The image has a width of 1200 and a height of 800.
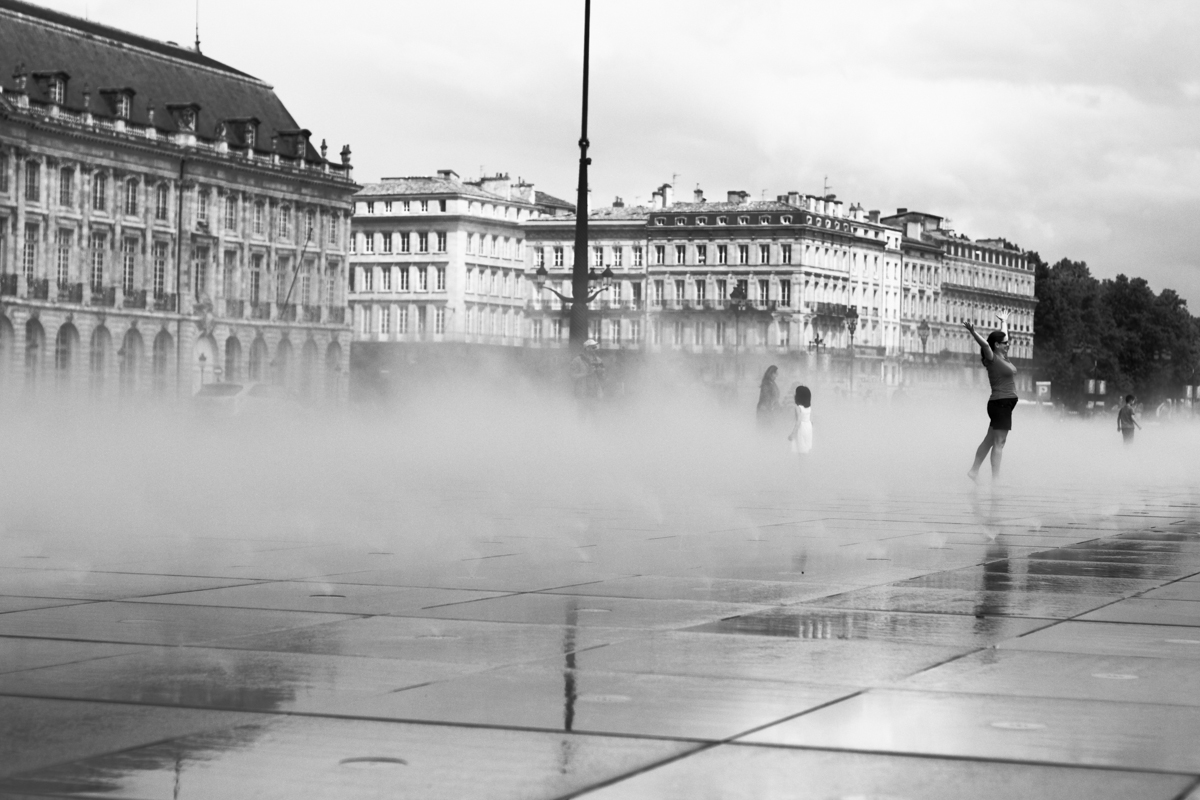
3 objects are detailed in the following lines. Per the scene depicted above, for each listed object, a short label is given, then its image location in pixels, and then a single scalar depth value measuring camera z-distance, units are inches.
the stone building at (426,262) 5442.9
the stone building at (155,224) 3193.9
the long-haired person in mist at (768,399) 1283.2
